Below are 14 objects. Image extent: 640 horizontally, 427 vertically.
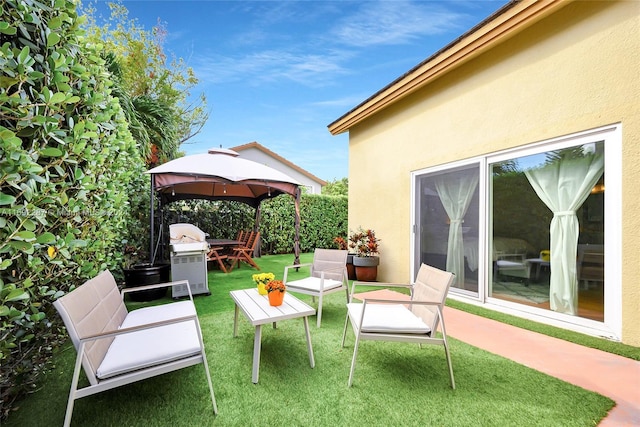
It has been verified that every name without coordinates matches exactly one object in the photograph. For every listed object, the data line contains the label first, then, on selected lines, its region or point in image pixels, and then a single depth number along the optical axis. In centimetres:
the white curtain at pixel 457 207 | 497
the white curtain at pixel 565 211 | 361
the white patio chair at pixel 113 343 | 180
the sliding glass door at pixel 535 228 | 349
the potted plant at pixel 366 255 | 641
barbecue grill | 509
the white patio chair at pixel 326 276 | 402
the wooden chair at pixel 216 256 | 728
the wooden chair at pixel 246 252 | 766
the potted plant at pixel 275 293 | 301
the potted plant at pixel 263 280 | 333
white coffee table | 253
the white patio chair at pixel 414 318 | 252
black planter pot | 472
